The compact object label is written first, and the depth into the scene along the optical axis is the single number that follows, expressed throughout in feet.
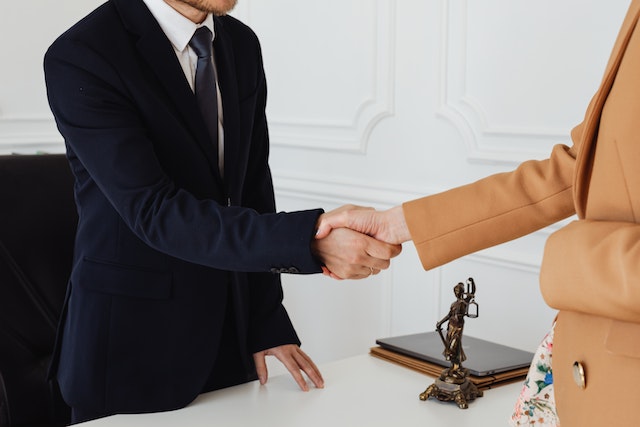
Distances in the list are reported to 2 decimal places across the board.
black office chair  6.44
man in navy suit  5.48
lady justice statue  5.82
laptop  6.36
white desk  5.41
